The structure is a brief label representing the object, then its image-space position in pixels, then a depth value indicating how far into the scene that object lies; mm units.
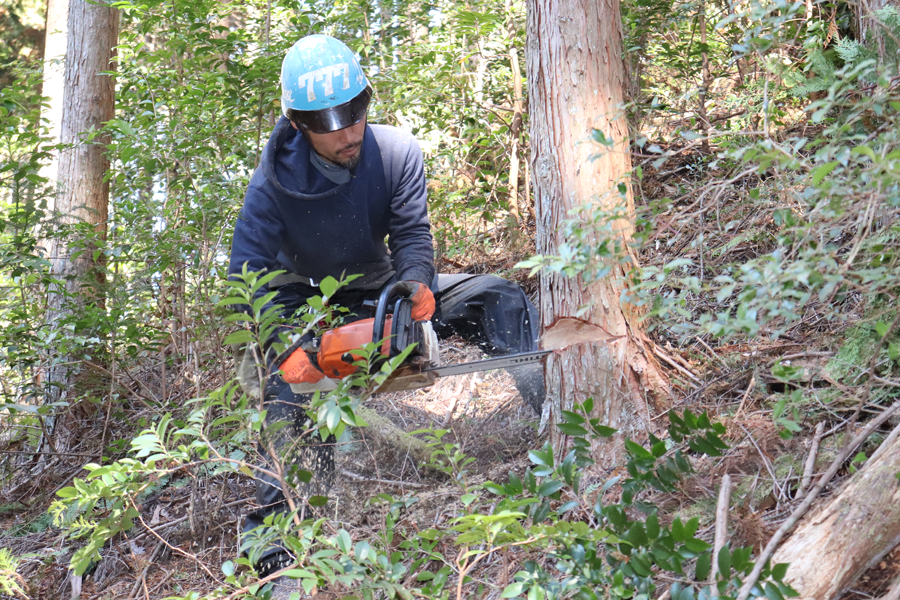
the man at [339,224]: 3633
